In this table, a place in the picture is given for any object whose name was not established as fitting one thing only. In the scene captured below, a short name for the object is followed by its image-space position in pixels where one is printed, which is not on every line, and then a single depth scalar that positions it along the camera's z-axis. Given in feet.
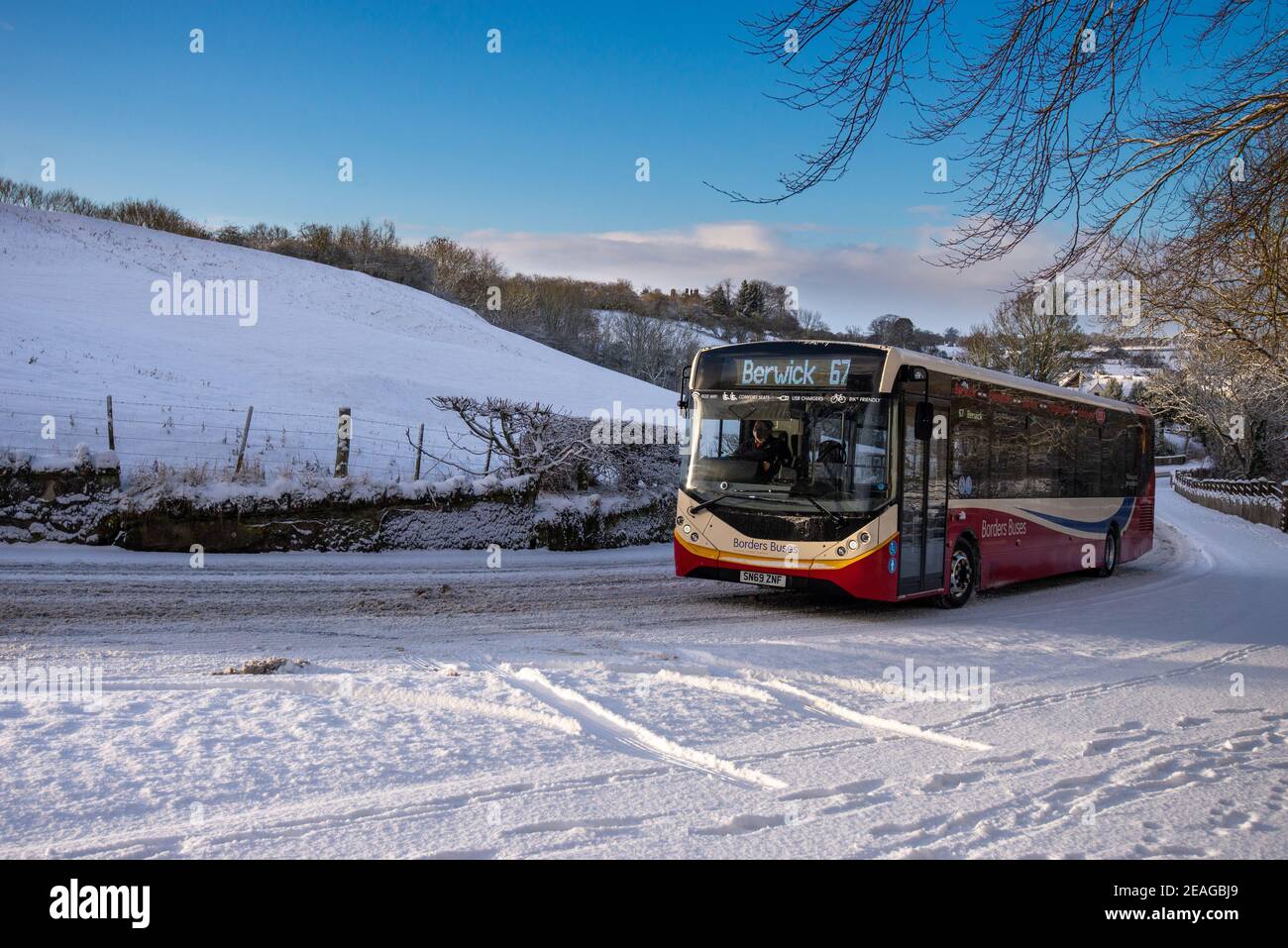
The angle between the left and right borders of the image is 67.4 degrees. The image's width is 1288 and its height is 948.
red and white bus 37.11
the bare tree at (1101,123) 23.31
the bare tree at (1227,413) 144.77
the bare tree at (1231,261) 28.99
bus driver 38.42
